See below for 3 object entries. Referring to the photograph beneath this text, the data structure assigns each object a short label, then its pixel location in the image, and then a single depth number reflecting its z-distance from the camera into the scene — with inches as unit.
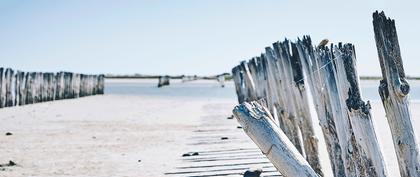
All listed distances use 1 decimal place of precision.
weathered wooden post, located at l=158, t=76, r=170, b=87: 2352.4
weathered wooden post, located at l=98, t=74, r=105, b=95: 1579.7
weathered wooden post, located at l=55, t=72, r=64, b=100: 1132.5
